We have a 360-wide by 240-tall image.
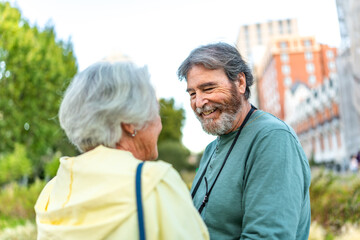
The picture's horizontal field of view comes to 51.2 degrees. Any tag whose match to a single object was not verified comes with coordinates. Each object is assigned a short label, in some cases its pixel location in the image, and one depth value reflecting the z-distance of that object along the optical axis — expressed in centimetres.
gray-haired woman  139
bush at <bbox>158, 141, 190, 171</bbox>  3133
